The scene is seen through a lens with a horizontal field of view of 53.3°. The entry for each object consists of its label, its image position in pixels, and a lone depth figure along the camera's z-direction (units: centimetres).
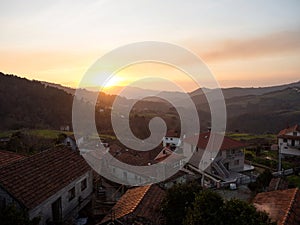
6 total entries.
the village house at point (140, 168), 2211
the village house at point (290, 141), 3712
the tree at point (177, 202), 1143
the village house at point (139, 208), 1198
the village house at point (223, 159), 2617
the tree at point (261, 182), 2123
